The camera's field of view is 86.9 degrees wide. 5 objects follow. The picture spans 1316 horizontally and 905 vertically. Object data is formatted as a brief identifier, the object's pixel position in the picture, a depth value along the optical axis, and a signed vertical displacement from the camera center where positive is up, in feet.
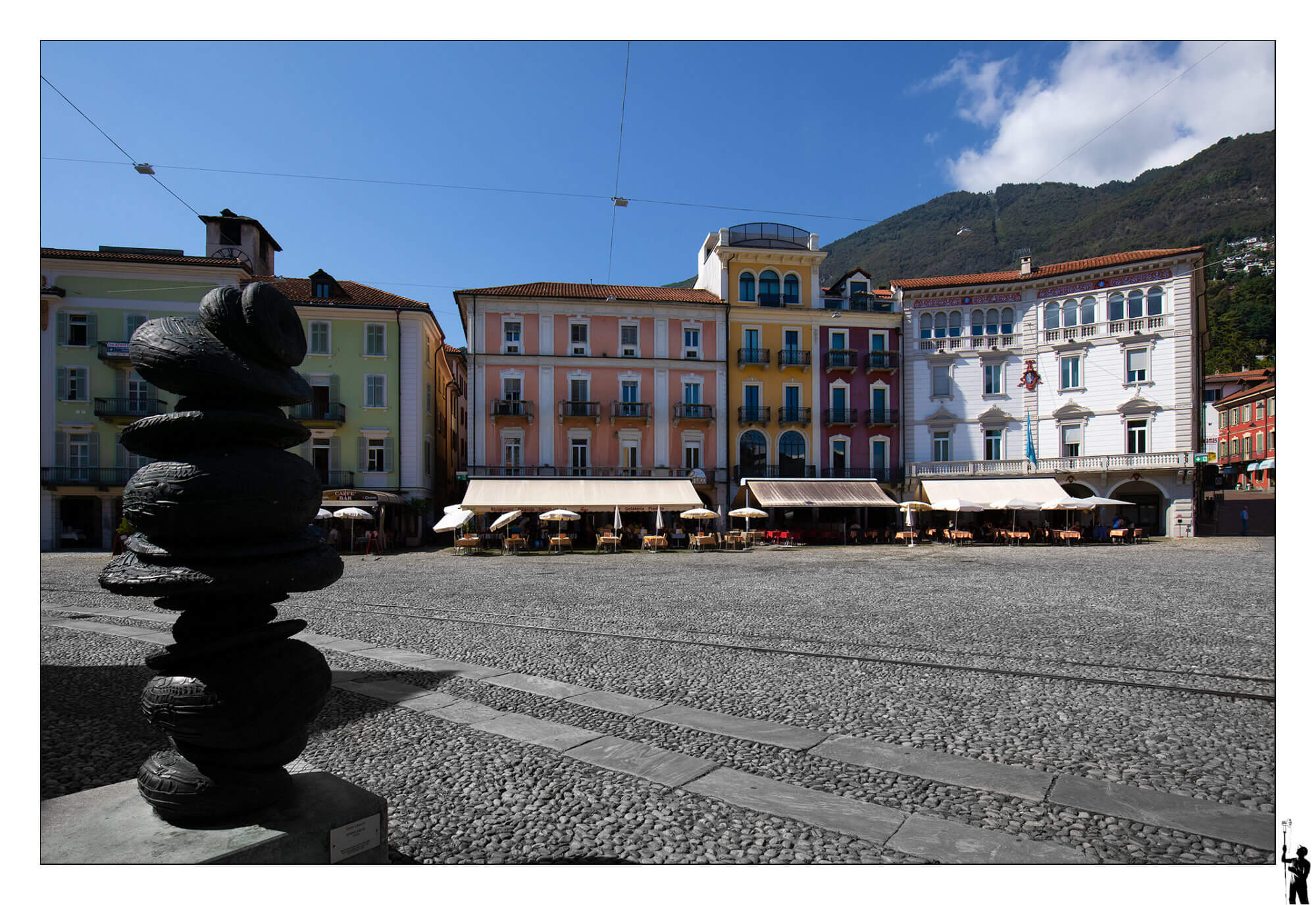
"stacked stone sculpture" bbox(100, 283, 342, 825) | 8.12 -1.24
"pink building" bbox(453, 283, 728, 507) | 110.93 +12.29
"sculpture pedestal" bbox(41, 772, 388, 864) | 7.82 -4.43
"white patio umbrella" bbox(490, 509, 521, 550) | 85.61 -7.72
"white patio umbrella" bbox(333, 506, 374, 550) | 81.61 -6.66
